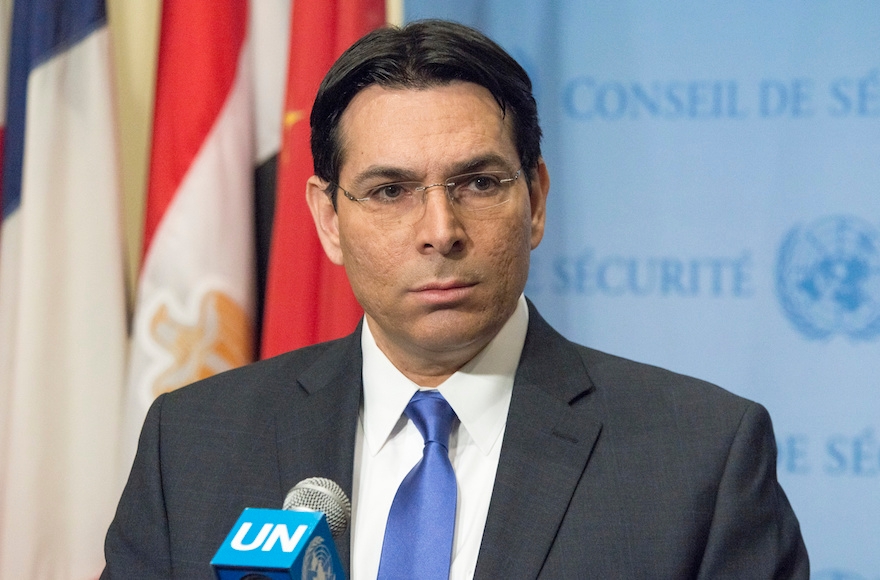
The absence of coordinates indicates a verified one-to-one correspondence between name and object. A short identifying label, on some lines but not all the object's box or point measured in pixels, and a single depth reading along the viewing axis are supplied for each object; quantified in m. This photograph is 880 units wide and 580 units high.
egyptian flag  5.11
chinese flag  5.02
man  3.18
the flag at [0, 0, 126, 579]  5.07
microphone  1.79
